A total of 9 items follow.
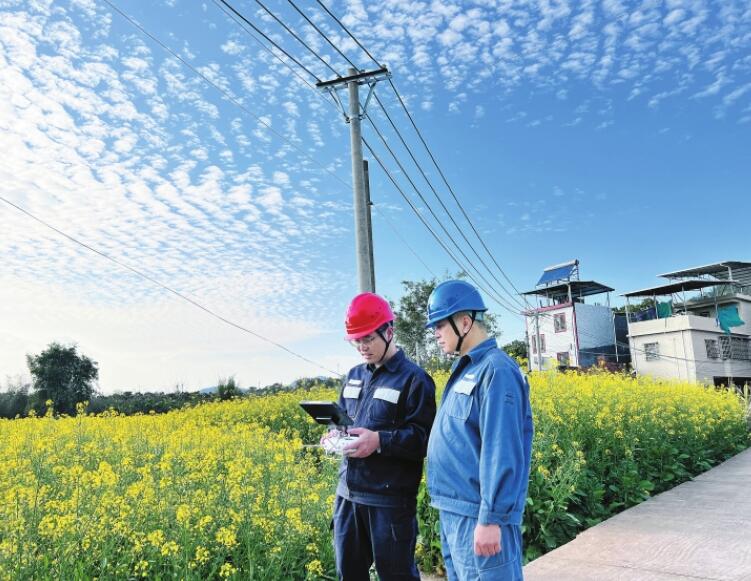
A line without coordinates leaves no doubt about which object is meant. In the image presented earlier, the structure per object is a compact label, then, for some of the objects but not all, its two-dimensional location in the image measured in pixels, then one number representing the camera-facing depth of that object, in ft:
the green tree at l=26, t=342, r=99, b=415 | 60.85
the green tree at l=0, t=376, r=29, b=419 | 51.37
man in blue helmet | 6.27
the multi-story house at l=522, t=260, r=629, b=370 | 97.76
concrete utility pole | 24.98
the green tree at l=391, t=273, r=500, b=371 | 74.16
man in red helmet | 7.94
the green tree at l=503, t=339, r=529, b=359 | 111.67
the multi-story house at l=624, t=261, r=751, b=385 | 89.04
